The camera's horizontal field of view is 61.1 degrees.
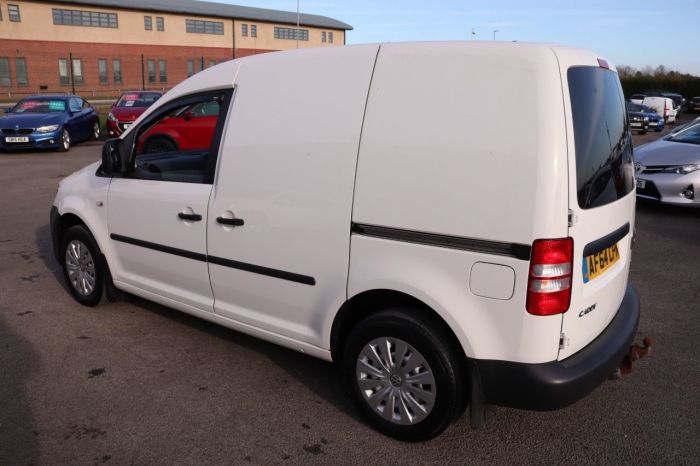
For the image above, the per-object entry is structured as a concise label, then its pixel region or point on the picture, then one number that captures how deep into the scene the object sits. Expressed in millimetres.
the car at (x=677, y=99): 38712
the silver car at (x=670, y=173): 8414
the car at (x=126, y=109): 16625
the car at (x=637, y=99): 31434
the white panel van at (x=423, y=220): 2576
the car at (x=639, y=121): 25188
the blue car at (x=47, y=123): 14562
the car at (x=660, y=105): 30781
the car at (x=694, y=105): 42375
